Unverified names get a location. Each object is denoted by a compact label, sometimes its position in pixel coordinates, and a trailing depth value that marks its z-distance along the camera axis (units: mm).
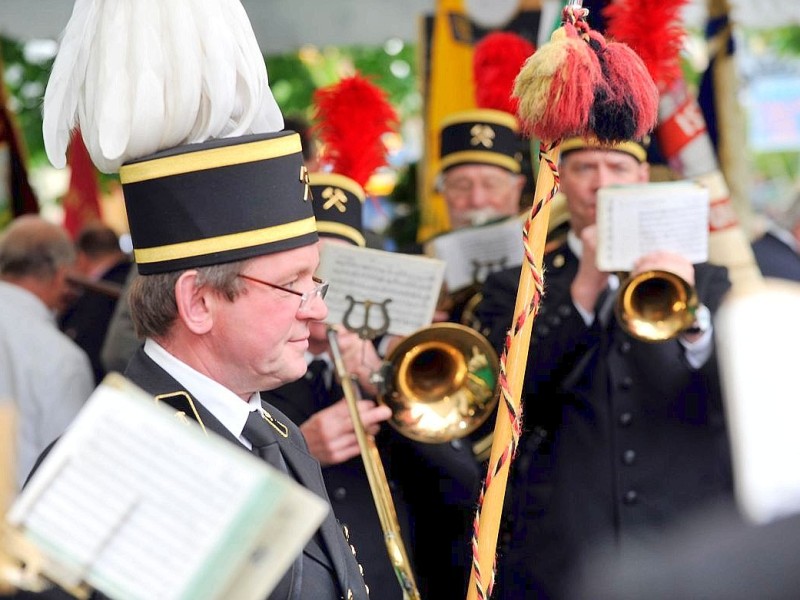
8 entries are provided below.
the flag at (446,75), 14461
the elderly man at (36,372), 10797
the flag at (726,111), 12789
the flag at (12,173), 15430
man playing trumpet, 9641
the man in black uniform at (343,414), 8484
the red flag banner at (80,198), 18891
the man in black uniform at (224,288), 5711
